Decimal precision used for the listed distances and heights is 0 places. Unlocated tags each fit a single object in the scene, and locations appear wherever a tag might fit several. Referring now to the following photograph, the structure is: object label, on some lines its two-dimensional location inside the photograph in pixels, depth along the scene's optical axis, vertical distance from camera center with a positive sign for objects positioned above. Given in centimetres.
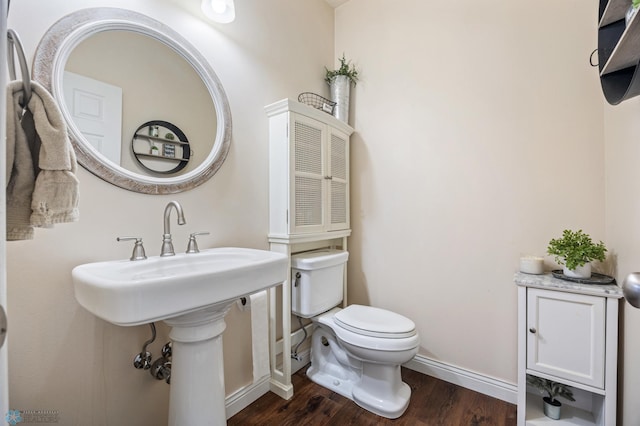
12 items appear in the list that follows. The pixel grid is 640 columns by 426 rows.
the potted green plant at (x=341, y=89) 203 +90
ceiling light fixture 132 +97
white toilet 140 -69
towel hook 52 +29
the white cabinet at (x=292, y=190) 157 +12
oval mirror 97 +49
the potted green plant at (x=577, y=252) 121 -19
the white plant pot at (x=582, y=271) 123 -28
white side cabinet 112 -58
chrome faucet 110 -11
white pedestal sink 71 -26
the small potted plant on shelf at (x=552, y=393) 130 -89
